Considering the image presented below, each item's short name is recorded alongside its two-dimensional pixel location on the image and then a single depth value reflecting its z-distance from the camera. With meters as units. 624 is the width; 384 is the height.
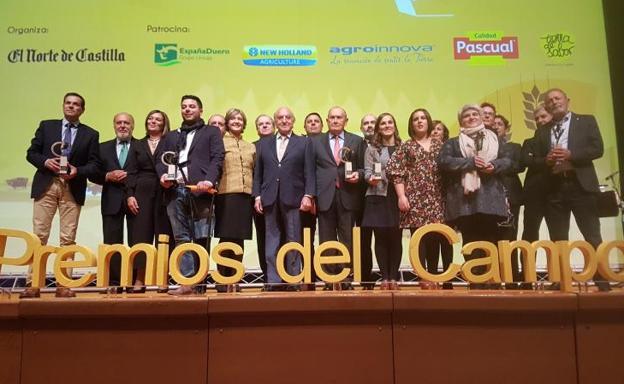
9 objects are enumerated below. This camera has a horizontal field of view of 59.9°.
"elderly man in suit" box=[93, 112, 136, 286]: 4.19
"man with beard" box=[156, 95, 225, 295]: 3.81
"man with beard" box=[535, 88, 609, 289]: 4.00
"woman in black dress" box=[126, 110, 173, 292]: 4.11
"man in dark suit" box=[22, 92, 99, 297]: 3.96
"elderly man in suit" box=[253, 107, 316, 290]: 4.01
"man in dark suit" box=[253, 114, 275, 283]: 4.22
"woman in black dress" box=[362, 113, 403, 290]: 3.97
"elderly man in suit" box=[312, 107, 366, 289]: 4.11
